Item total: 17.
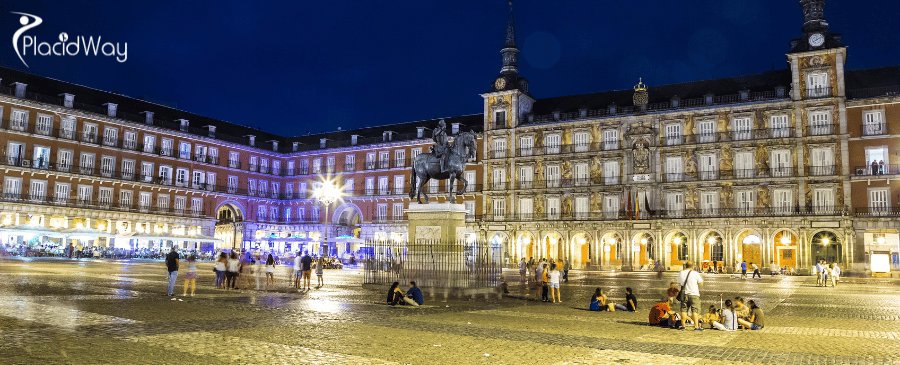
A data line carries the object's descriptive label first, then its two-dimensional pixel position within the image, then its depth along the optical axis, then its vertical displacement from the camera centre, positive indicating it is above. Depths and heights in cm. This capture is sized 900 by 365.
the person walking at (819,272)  2867 -97
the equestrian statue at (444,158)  1909 +265
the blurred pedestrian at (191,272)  1655 -77
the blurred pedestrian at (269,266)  2125 -81
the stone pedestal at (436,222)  1830 +67
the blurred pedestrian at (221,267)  1972 -77
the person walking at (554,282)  1709 -94
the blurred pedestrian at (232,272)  1994 -92
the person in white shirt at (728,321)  1170 -131
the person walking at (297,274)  2006 -97
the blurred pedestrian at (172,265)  1616 -58
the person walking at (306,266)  1990 -69
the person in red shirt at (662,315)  1202 -127
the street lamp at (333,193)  5934 +484
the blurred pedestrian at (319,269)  2148 -85
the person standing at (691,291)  1173 -78
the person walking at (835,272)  2917 -101
